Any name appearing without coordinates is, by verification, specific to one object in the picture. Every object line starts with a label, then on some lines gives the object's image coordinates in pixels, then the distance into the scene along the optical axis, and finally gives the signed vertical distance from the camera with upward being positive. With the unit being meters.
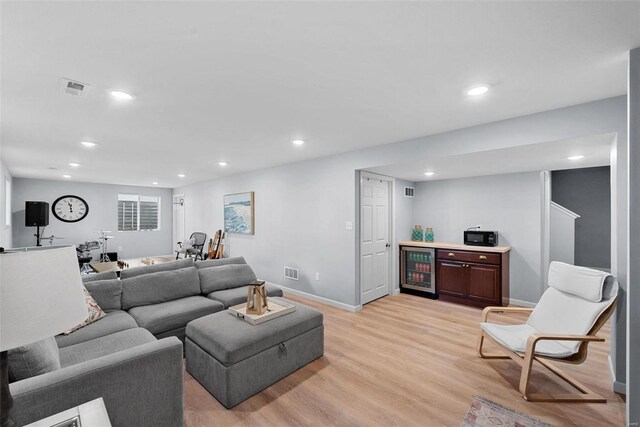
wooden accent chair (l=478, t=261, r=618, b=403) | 2.16 -0.93
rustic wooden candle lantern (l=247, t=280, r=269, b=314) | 2.60 -0.77
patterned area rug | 1.91 -1.39
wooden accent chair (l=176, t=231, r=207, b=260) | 6.95 -0.77
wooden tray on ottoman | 2.47 -0.90
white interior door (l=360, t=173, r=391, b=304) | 4.40 -0.40
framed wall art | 5.91 +0.02
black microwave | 4.48 -0.39
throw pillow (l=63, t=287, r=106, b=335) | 2.51 -0.87
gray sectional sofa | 1.38 -0.91
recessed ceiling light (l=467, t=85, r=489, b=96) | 2.16 +0.95
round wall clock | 7.40 +0.15
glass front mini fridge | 4.77 -0.98
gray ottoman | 2.12 -1.12
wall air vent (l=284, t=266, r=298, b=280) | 5.01 -1.05
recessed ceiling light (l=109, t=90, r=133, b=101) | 2.21 +0.94
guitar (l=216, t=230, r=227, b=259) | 6.57 -0.79
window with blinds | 8.47 +0.06
